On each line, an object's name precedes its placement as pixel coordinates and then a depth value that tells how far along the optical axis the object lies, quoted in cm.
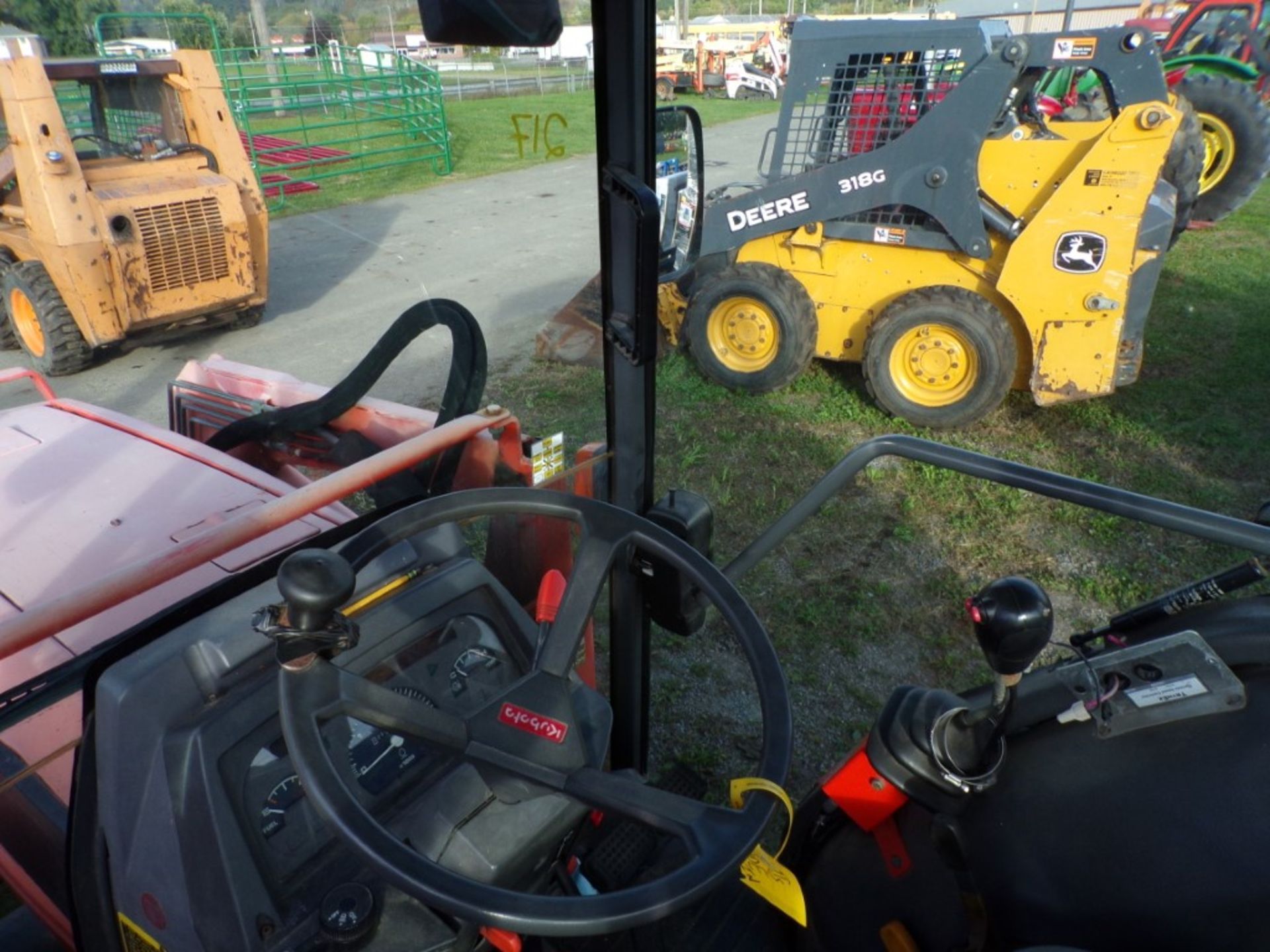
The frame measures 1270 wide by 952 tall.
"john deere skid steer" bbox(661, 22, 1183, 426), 369
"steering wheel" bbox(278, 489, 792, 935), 91
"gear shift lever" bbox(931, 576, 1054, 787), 109
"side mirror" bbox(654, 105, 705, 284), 153
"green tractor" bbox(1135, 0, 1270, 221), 735
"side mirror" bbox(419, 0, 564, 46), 95
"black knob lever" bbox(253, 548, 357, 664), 94
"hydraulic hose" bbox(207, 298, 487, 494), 197
